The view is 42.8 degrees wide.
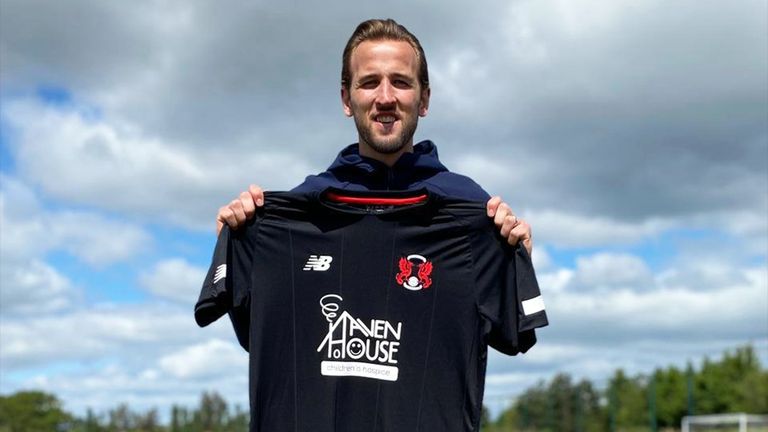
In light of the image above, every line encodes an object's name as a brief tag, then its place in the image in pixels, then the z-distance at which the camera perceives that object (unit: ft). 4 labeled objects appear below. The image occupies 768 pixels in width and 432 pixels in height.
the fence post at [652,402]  106.73
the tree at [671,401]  122.52
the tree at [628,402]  105.19
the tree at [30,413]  117.70
